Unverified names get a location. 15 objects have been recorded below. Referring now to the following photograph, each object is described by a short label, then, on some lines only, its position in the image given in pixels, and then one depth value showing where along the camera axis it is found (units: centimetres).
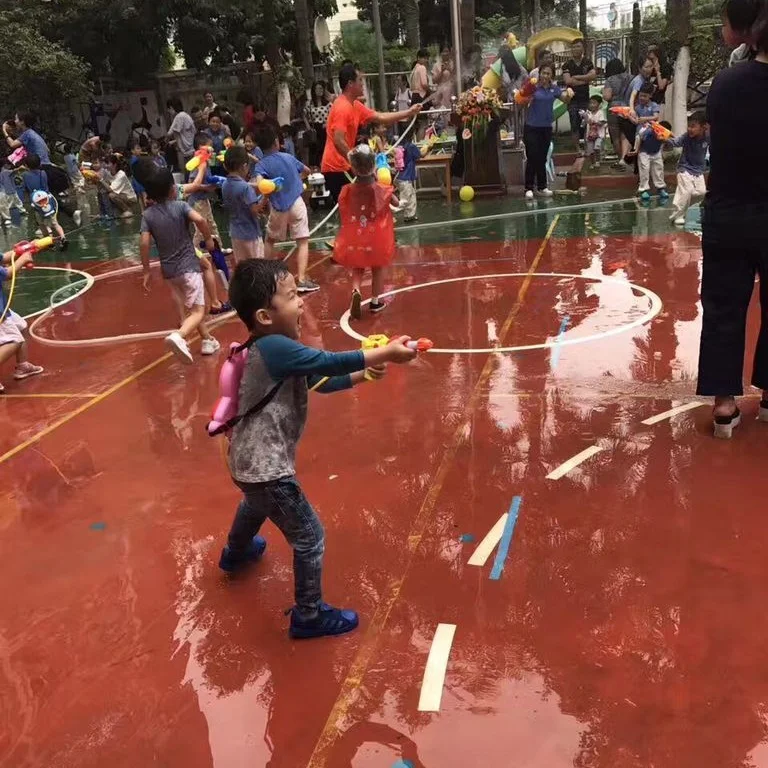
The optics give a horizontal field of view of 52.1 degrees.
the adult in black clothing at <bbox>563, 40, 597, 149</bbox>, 1581
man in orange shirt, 813
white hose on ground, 761
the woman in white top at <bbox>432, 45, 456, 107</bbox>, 1662
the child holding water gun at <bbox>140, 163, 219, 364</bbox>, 662
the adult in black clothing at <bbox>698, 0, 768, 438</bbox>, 412
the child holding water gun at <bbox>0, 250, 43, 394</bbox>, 630
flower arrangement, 1383
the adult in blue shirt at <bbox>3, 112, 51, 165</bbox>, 1384
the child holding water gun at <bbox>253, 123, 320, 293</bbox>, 837
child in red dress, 748
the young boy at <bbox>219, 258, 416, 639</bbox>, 300
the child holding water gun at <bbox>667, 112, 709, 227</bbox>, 997
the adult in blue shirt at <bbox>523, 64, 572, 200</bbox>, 1320
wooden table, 1434
